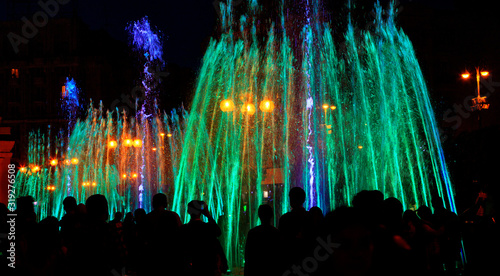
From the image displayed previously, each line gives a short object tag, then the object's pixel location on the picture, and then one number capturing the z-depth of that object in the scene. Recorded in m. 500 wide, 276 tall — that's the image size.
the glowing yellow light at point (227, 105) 14.10
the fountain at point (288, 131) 21.84
